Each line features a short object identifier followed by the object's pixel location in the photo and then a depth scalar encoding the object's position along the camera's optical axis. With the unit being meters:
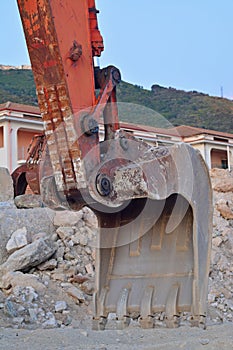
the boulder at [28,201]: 10.17
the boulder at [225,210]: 11.48
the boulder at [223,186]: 12.35
